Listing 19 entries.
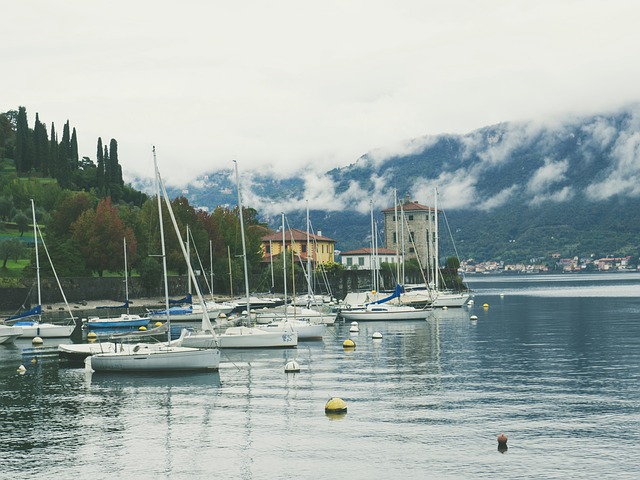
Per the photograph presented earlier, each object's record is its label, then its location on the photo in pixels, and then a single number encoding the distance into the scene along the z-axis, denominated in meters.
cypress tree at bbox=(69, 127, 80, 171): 194.00
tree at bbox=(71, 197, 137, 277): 131.12
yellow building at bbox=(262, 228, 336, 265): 192.50
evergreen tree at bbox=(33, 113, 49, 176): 184.38
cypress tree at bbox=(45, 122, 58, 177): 181.61
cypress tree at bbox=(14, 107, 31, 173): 184.50
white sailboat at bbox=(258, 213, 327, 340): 71.57
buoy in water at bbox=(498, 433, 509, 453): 31.59
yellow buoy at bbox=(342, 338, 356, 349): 67.81
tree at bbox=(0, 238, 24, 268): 126.06
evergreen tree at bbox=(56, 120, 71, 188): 175.75
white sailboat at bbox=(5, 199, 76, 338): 79.25
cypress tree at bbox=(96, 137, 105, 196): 181.25
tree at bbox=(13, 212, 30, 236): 144.75
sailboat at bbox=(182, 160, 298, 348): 65.00
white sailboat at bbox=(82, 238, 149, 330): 89.94
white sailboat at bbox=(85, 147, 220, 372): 51.09
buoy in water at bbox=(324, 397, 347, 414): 38.56
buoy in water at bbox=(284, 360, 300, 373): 51.97
